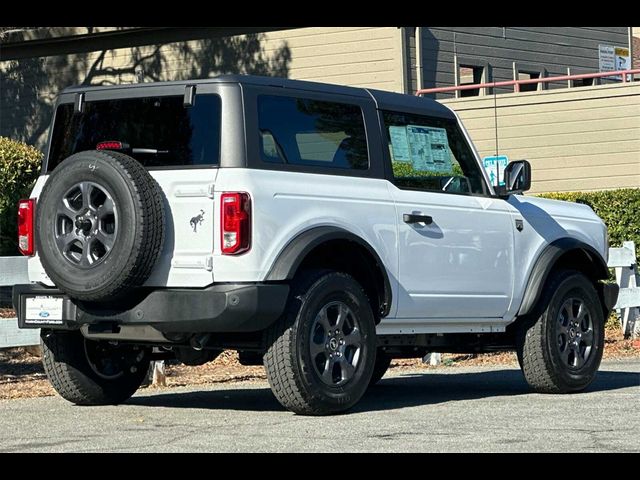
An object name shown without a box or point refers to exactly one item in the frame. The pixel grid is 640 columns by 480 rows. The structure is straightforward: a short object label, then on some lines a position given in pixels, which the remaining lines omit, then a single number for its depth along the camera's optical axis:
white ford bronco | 8.39
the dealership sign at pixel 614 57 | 29.03
